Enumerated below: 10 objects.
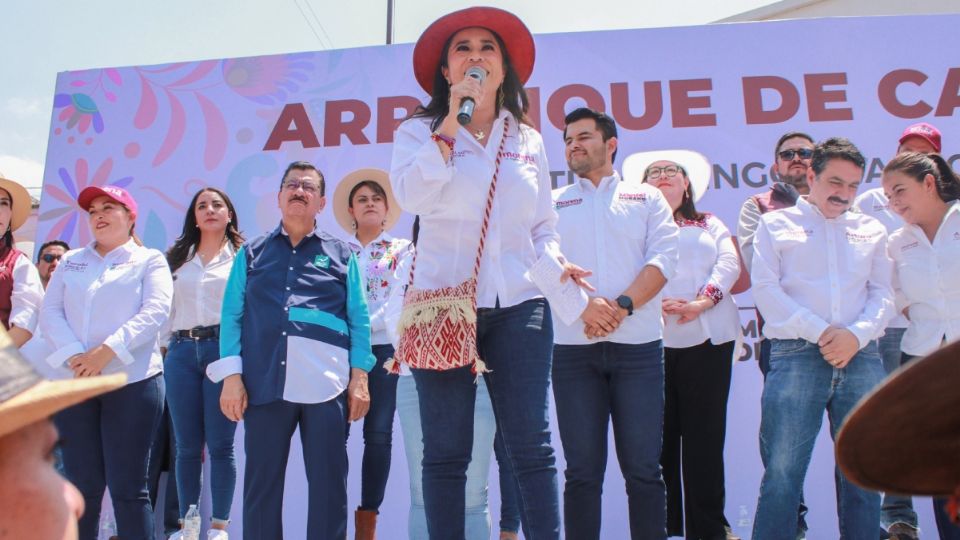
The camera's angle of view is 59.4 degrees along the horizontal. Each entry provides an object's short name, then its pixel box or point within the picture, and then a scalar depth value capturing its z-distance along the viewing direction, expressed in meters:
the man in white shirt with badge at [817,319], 3.39
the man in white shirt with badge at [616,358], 3.18
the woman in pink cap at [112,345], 3.85
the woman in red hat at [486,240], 2.65
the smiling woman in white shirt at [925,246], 3.75
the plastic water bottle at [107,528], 5.27
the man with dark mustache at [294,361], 3.38
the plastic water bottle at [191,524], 4.41
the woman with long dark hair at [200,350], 4.35
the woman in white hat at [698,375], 3.91
